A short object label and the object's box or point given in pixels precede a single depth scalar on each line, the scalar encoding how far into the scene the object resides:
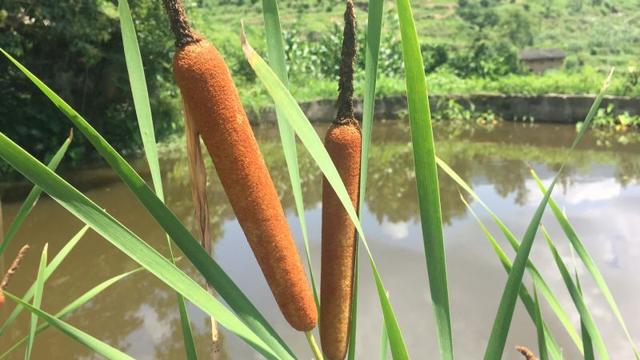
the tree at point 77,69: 6.20
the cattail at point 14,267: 0.68
